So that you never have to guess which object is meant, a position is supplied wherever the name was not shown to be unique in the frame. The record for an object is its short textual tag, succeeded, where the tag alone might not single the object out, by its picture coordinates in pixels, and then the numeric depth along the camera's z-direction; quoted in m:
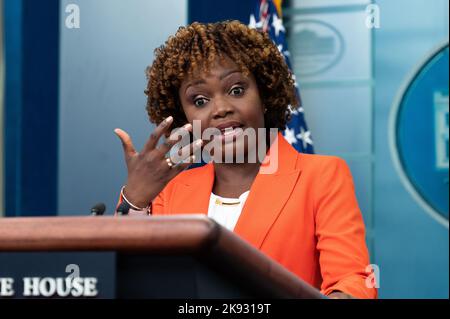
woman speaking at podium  3.47
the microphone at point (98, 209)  3.37
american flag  4.89
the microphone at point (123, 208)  3.47
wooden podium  2.87
